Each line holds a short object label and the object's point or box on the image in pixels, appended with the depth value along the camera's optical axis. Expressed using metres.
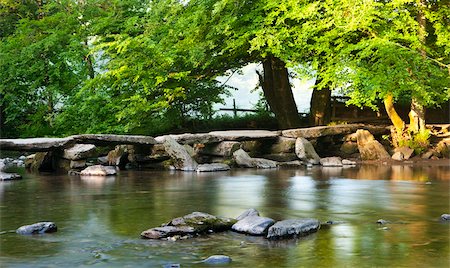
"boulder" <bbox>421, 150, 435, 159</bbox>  18.33
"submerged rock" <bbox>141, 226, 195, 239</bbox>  5.43
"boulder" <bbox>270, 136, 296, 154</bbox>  18.61
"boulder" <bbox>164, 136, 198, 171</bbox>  15.94
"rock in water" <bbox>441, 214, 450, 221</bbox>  6.45
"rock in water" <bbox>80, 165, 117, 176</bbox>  14.10
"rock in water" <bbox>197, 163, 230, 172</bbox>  15.56
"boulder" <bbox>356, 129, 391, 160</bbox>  18.62
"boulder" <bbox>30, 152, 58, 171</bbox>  16.58
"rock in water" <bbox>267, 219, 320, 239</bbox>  5.44
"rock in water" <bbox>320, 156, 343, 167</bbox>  17.03
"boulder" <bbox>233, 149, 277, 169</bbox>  16.91
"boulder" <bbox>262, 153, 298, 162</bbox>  18.47
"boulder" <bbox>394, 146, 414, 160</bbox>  18.36
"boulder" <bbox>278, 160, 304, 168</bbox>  17.34
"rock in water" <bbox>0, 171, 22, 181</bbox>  12.63
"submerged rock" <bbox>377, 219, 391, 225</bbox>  6.27
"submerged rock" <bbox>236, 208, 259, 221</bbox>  6.26
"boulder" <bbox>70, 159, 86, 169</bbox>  16.08
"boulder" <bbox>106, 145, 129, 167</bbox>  17.61
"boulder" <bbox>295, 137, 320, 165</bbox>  17.66
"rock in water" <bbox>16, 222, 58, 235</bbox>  5.76
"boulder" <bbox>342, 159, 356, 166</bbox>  17.30
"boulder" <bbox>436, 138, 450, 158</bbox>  18.78
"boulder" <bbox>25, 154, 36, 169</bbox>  17.58
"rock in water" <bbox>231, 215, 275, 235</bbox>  5.60
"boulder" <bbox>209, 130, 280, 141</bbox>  17.94
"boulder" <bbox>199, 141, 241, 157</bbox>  17.69
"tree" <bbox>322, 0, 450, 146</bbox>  16.62
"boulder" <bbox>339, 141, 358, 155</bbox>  20.00
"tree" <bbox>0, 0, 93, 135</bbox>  23.44
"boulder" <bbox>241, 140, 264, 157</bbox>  18.86
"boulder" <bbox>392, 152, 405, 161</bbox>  18.15
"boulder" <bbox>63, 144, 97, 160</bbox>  16.03
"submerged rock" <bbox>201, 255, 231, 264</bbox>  4.41
